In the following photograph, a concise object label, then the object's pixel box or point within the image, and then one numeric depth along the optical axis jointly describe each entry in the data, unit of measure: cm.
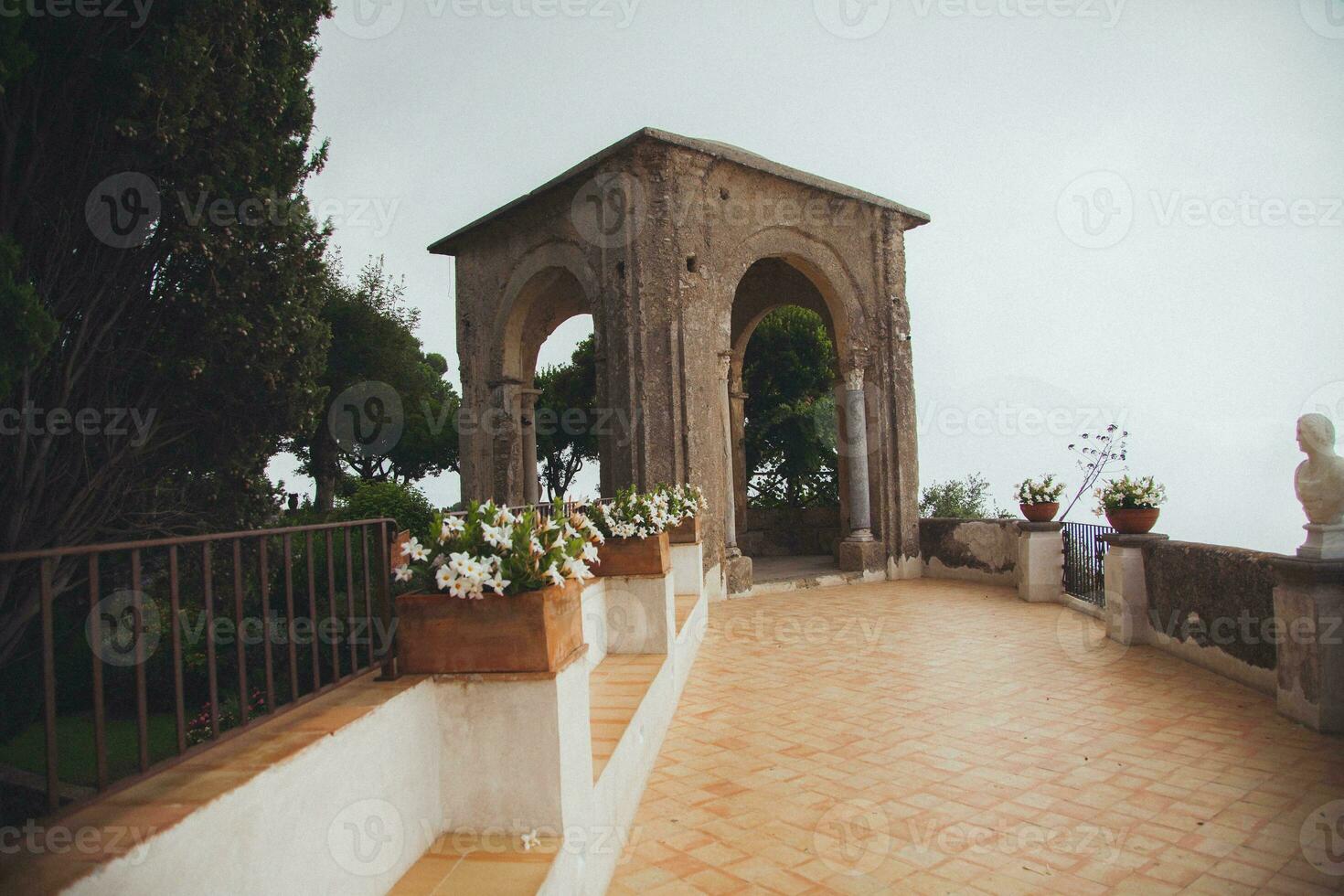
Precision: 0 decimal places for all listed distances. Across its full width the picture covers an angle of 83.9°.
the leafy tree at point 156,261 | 574
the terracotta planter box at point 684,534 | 812
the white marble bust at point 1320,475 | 486
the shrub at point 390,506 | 1151
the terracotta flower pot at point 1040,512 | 983
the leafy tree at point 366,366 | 1909
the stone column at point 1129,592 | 734
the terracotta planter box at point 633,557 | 571
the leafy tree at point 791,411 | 1716
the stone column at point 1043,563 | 985
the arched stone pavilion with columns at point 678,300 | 1052
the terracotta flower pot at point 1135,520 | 766
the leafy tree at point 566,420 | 2323
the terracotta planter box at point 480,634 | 260
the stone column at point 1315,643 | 470
